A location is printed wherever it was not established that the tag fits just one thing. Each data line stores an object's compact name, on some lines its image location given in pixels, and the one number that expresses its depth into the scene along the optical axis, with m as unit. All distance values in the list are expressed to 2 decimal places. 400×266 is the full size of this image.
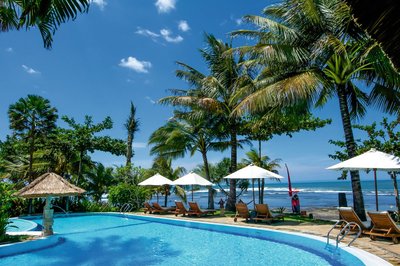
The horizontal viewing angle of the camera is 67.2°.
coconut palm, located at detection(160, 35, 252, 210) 15.84
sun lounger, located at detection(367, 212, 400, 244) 7.18
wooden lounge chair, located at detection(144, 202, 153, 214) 16.39
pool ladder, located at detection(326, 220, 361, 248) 7.01
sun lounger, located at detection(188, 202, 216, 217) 14.31
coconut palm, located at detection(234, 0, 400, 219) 10.15
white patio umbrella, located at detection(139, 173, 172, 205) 16.73
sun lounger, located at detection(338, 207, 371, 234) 7.98
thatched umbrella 10.43
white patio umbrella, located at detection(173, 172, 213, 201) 15.43
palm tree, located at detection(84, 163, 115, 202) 21.81
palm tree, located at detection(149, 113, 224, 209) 18.06
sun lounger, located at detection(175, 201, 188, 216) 14.65
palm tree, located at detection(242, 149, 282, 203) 19.52
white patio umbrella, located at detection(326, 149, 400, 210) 8.49
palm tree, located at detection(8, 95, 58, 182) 18.38
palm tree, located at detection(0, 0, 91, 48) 2.84
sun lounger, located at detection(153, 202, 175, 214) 16.06
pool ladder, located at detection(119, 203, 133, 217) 17.79
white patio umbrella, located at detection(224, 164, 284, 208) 12.40
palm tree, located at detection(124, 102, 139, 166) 28.47
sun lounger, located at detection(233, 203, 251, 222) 11.73
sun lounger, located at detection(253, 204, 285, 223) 11.29
